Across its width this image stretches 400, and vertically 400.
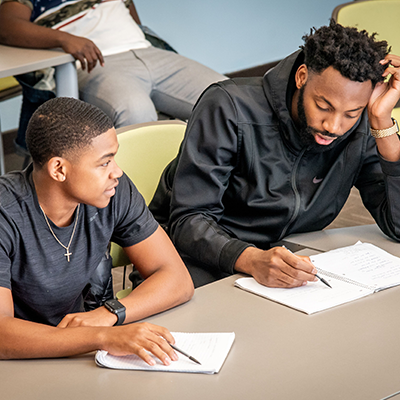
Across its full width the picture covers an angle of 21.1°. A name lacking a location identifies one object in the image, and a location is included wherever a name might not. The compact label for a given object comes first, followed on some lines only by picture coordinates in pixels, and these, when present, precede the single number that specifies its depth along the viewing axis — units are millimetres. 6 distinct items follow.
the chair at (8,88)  4309
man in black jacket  2410
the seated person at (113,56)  3696
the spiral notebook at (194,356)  1931
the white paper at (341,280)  2166
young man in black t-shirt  2003
